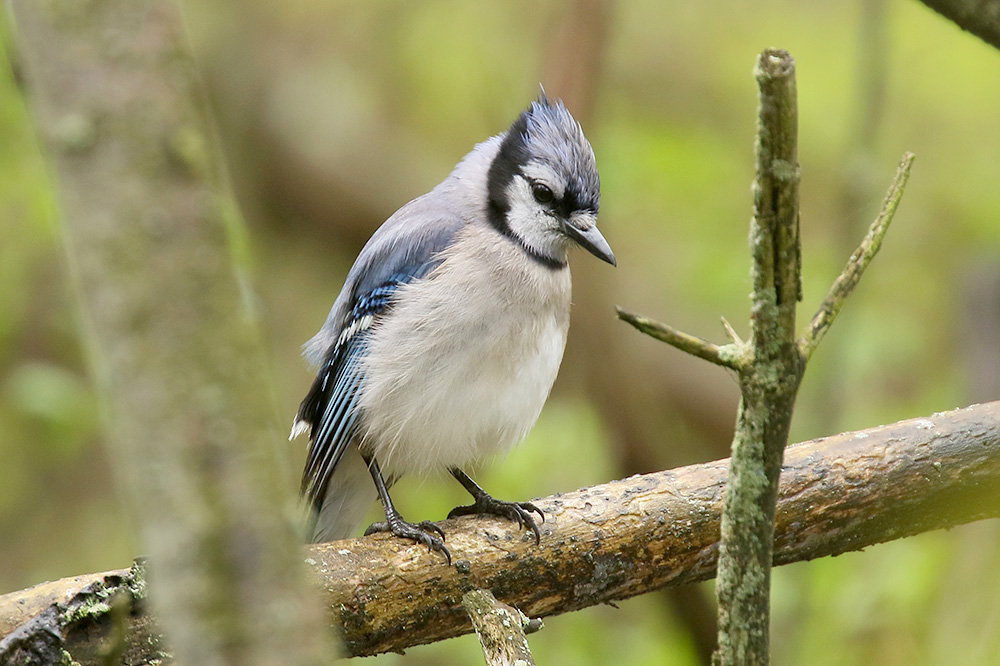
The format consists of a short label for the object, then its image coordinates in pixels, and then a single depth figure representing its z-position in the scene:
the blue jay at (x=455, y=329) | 6.41
